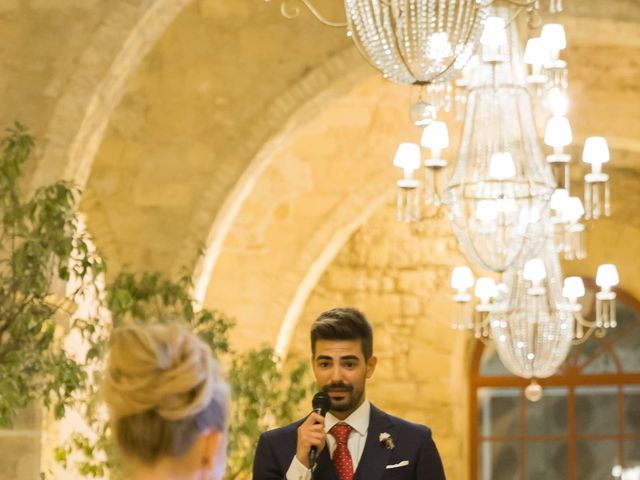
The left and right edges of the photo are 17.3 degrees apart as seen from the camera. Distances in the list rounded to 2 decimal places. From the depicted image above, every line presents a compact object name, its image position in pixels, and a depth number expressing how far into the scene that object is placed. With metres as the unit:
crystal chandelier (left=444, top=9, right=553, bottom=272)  11.23
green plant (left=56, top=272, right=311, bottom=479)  10.16
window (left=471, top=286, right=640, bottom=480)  21.88
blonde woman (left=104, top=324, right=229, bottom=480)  2.81
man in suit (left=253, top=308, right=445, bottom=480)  4.78
